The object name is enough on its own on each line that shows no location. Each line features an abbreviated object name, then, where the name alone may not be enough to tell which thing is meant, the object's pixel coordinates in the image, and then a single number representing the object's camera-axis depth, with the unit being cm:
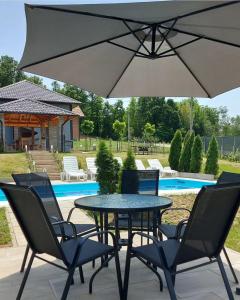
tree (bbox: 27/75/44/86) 3887
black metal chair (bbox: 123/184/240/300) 185
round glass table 237
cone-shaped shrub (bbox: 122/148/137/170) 655
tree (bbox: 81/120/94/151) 2369
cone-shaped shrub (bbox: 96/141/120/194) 647
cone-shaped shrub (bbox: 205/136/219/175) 1128
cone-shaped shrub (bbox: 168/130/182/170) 1276
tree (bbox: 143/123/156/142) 2453
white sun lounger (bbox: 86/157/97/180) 1086
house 1529
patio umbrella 222
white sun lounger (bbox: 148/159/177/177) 1155
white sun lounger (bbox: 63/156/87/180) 1059
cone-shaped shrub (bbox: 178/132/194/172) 1194
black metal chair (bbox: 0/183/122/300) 195
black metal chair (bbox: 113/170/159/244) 341
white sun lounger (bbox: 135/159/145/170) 1156
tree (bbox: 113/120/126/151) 2246
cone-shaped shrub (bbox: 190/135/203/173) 1155
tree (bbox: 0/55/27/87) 3611
